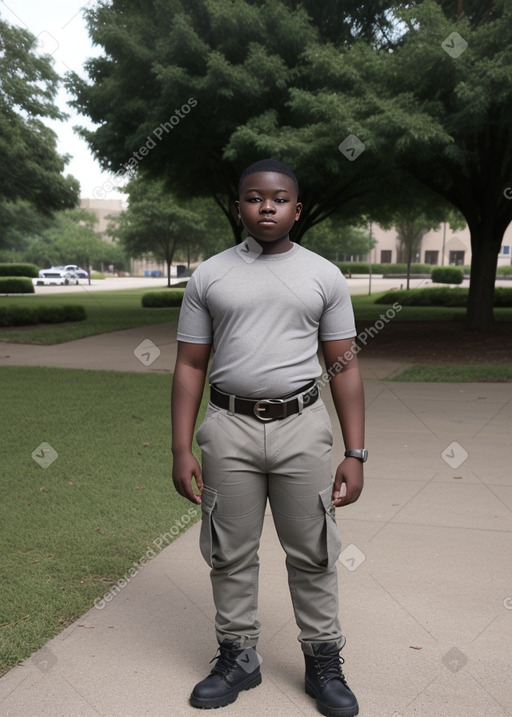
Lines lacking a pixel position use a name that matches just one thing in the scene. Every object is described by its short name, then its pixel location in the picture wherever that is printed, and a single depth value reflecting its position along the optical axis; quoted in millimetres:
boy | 2650
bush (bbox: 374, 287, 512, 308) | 26891
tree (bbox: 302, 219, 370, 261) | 49934
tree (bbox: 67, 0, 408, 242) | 13234
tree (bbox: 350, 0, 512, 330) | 11320
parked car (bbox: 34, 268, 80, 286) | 58844
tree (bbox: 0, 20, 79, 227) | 26872
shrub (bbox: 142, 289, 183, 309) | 27109
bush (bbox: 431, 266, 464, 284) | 44812
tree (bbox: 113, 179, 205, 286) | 42250
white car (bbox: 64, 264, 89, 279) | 65250
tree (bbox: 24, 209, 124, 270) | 75688
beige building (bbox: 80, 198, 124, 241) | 98694
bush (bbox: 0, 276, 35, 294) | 40812
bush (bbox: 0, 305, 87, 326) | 18359
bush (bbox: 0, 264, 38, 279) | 57531
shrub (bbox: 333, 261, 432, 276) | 65875
